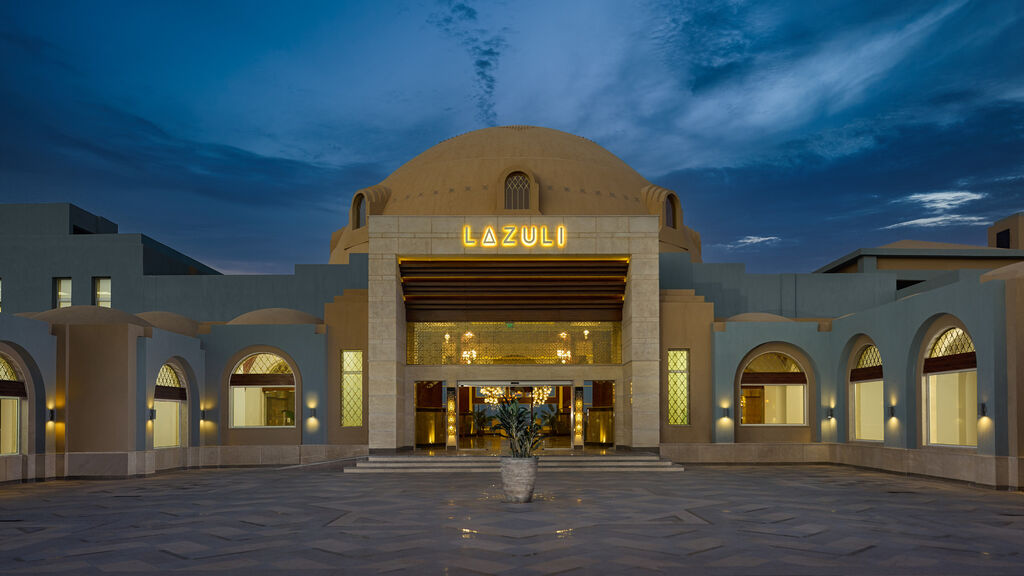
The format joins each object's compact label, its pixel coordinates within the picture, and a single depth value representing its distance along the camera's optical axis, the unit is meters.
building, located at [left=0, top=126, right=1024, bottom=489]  23.25
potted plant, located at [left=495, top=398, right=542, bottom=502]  17.52
